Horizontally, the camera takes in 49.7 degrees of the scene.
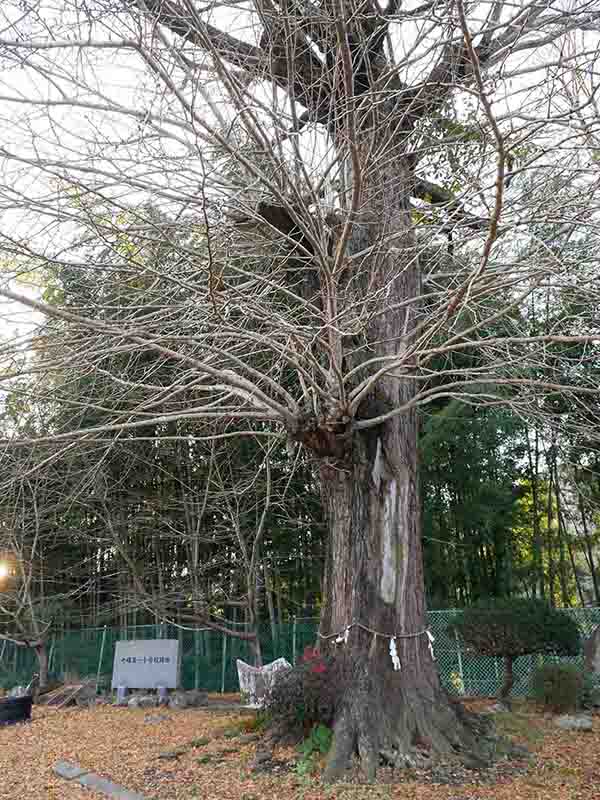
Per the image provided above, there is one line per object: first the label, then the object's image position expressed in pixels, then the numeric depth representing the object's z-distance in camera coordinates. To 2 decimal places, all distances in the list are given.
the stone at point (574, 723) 5.90
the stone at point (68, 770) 4.83
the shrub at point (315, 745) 4.51
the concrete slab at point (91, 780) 4.21
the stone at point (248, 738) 5.28
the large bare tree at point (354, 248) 3.52
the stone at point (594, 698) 6.92
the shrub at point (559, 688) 6.59
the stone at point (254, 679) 7.65
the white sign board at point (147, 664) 9.21
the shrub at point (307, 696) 4.80
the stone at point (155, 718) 7.48
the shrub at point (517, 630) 7.31
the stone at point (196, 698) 8.66
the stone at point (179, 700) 8.55
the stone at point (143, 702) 8.94
